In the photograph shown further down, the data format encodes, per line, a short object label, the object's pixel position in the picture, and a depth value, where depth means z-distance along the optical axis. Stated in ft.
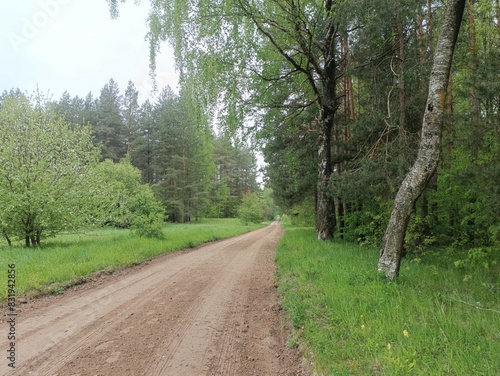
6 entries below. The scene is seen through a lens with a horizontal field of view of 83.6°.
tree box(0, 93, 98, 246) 35.06
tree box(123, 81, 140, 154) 150.92
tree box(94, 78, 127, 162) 142.61
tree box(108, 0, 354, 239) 29.76
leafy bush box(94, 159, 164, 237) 43.09
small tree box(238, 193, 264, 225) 140.55
